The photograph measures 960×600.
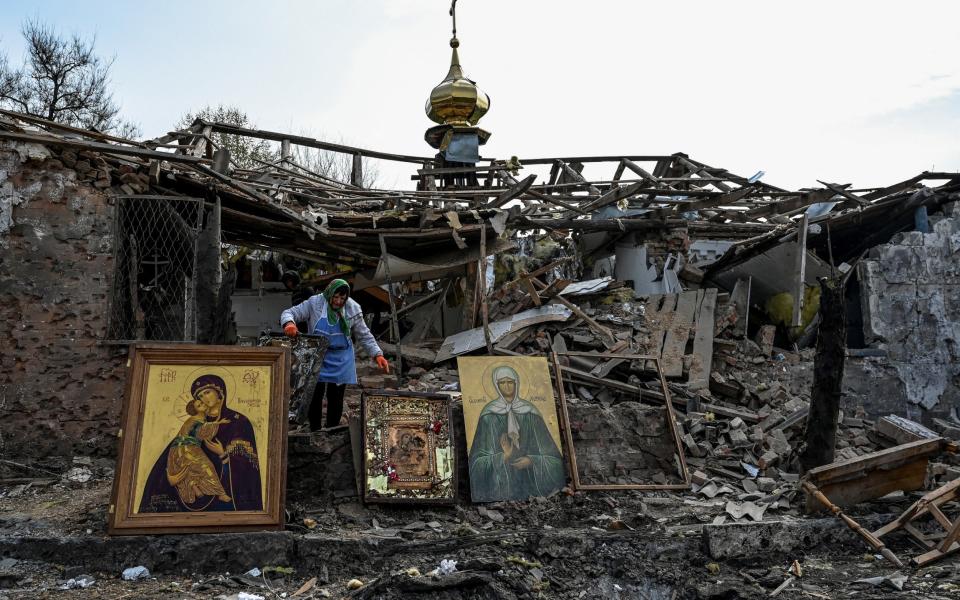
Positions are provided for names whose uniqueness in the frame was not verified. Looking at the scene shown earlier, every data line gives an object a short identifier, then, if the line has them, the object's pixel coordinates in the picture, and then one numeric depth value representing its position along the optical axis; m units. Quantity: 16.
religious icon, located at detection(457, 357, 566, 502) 6.76
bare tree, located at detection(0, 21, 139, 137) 19.84
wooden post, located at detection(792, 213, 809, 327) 11.00
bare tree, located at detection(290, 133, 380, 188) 28.45
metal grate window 7.69
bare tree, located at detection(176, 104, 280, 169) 23.16
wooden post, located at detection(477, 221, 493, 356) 9.84
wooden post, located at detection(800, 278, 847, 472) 7.29
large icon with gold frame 5.32
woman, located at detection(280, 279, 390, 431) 7.05
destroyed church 7.22
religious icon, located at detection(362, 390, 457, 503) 6.33
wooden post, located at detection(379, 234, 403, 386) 9.89
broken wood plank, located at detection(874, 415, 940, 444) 7.59
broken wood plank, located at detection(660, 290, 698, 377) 10.00
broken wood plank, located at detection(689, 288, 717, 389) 9.80
